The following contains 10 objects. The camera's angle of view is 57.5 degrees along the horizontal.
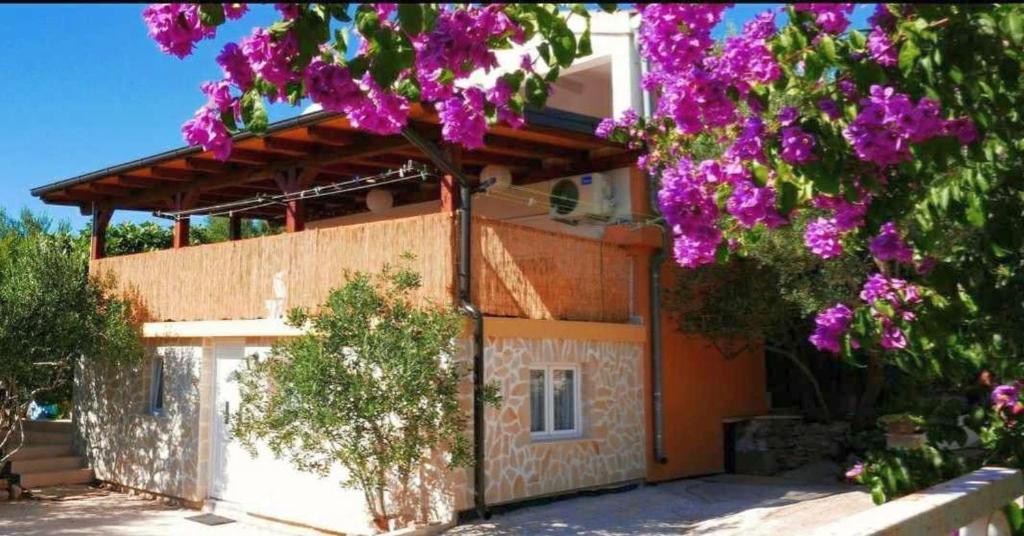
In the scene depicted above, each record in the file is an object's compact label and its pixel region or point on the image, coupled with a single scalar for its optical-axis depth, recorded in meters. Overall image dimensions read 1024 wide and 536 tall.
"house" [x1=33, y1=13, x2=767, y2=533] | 10.92
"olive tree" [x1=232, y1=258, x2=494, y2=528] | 9.52
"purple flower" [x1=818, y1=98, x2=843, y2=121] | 4.04
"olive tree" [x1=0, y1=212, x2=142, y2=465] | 13.10
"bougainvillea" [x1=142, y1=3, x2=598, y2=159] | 3.94
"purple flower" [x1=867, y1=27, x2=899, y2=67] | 4.00
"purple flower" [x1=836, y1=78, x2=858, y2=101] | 4.13
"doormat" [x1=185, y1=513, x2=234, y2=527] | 11.88
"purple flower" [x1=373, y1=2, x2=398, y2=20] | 3.82
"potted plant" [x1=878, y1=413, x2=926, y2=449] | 12.20
